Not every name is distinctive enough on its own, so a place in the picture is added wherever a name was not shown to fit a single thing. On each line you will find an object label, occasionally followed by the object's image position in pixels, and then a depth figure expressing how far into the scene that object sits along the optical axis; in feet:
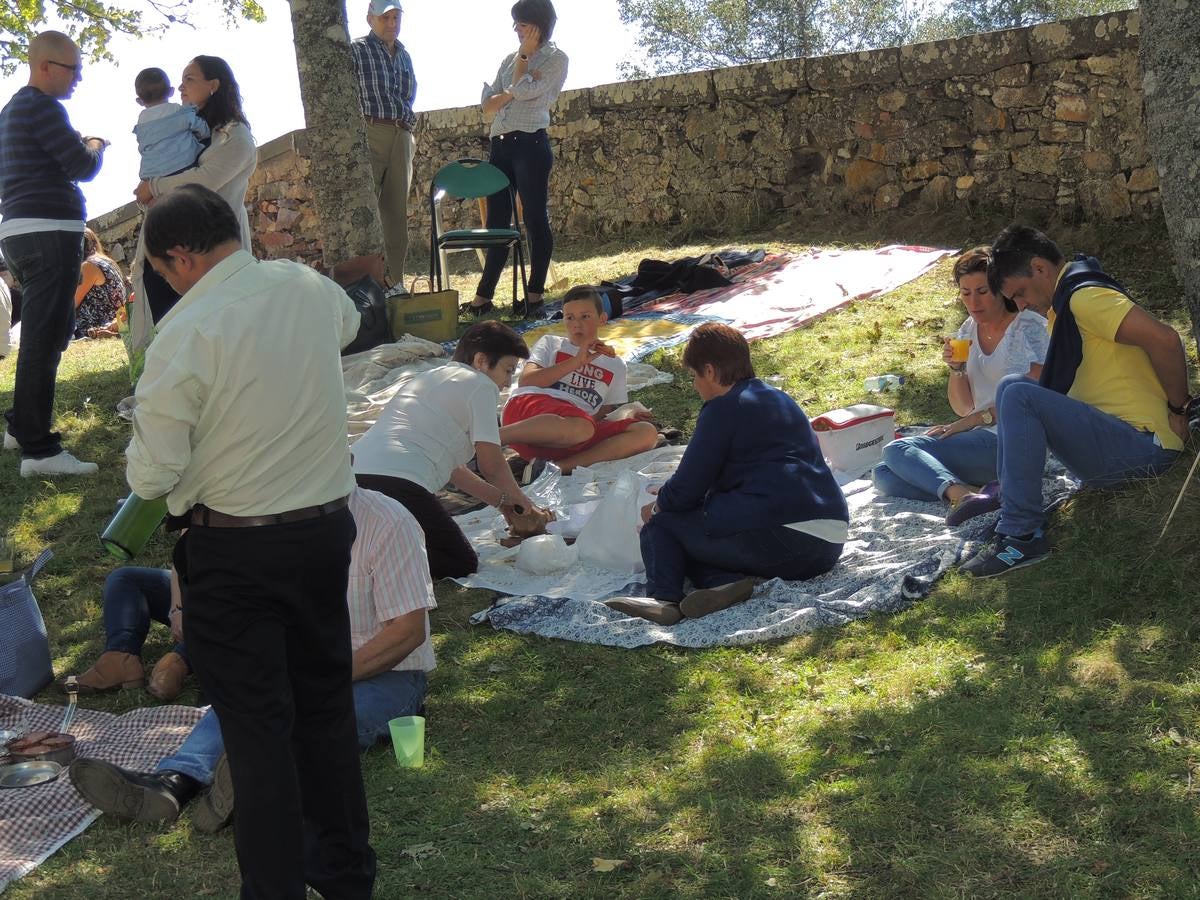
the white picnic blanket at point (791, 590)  13.55
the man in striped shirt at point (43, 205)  18.90
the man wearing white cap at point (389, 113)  27.89
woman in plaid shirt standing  27.66
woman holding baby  20.67
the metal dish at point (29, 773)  11.17
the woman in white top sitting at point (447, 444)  14.94
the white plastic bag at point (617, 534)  15.80
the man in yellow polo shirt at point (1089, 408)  13.62
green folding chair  27.99
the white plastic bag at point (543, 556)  15.79
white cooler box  18.16
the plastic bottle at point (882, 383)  21.34
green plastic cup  11.32
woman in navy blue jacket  14.01
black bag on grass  24.38
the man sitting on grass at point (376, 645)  10.70
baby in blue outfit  20.67
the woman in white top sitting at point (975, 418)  16.43
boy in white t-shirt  19.48
